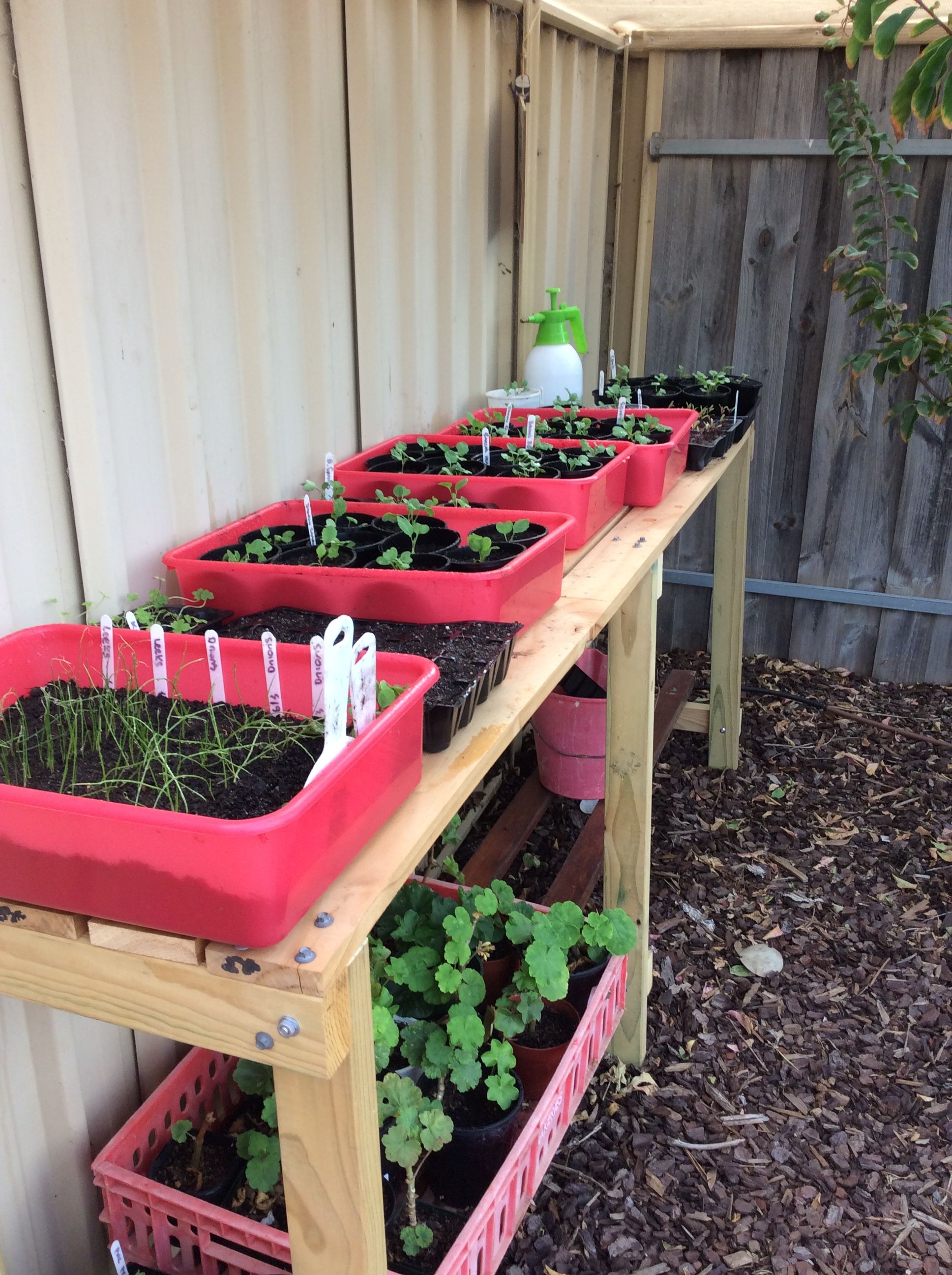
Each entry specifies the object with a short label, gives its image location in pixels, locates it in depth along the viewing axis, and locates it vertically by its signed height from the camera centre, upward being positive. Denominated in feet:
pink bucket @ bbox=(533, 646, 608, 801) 8.82 -3.86
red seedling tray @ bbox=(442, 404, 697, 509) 6.12 -1.05
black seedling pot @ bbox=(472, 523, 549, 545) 4.63 -1.08
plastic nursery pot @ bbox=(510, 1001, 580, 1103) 5.38 -4.00
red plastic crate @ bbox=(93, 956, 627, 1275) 4.10 -3.74
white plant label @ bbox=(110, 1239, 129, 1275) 4.33 -4.00
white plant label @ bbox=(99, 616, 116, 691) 3.48 -1.20
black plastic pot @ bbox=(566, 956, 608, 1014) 5.77 -3.81
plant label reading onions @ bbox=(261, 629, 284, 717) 3.23 -1.15
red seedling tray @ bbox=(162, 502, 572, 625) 4.09 -1.19
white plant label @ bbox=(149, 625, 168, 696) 3.42 -1.22
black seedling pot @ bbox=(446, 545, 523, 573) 4.35 -1.12
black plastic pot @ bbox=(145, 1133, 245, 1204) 4.49 -3.87
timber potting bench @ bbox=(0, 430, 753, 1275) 2.46 -1.70
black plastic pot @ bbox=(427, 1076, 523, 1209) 4.86 -4.06
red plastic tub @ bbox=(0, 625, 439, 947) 2.34 -1.31
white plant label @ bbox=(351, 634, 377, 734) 2.81 -1.06
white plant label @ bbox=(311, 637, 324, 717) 3.05 -1.15
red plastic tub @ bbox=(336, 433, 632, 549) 5.43 -1.06
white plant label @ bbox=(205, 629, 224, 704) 3.35 -1.20
